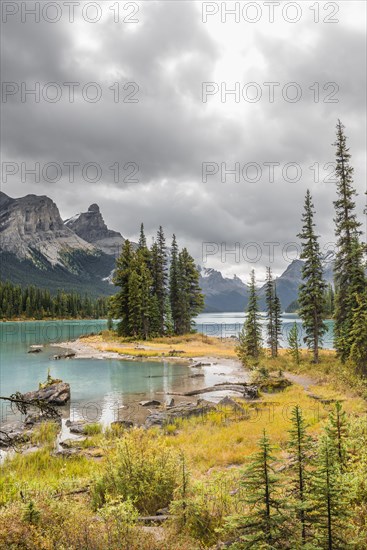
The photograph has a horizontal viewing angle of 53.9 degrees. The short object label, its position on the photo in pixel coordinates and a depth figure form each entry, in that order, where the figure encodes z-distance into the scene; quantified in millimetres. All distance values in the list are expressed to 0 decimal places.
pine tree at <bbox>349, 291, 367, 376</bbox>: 25734
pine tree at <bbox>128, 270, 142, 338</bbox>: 60938
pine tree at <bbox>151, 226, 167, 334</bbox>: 68312
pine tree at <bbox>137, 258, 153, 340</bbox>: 61438
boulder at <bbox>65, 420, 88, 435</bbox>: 17391
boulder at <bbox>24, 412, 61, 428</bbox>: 18727
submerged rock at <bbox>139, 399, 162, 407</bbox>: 22734
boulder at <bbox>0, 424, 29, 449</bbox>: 14766
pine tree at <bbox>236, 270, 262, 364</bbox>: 43969
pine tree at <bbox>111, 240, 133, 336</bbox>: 63719
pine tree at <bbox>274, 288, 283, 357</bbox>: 45766
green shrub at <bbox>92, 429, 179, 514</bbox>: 7770
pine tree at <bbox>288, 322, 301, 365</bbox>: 37500
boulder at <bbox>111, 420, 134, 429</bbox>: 16927
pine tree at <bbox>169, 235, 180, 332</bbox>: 70938
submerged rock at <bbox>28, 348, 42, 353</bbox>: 51966
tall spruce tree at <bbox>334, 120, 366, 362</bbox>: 31219
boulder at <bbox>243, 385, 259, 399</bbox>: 24828
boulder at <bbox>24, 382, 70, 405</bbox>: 23359
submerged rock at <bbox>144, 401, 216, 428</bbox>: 17984
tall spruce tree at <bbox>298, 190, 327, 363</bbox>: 37438
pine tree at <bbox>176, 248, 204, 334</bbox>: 70500
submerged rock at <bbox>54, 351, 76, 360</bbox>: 46769
